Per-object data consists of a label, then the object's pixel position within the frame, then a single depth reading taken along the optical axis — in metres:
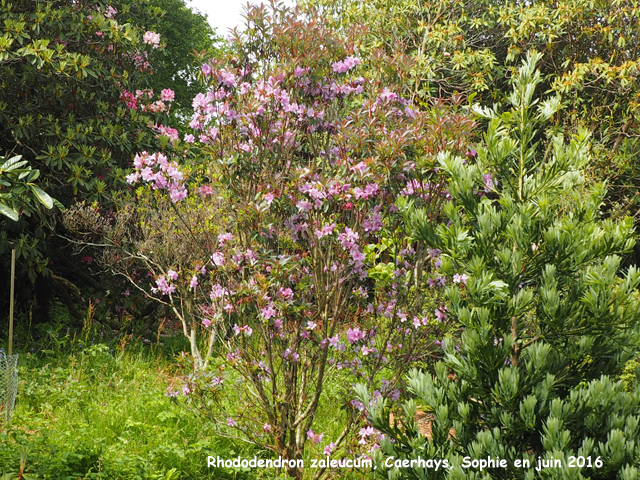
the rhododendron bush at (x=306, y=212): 3.87
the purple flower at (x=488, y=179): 3.86
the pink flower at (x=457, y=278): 3.88
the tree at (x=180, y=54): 16.11
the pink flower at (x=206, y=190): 6.79
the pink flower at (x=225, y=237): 4.16
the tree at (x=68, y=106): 7.50
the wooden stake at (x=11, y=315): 5.40
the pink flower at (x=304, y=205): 3.78
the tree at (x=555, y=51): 8.44
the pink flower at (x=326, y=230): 3.74
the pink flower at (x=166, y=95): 8.71
